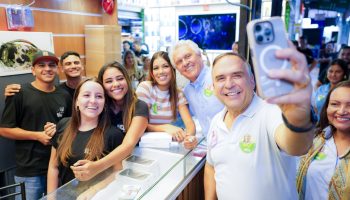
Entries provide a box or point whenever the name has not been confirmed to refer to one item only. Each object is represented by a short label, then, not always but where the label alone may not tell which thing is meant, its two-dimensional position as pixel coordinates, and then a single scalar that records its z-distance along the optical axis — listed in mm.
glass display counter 1190
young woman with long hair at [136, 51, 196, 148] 1854
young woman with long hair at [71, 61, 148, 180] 1519
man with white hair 1774
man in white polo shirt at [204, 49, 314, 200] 1028
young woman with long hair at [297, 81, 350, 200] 1263
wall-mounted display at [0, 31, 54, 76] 2466
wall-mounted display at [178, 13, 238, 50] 4414
